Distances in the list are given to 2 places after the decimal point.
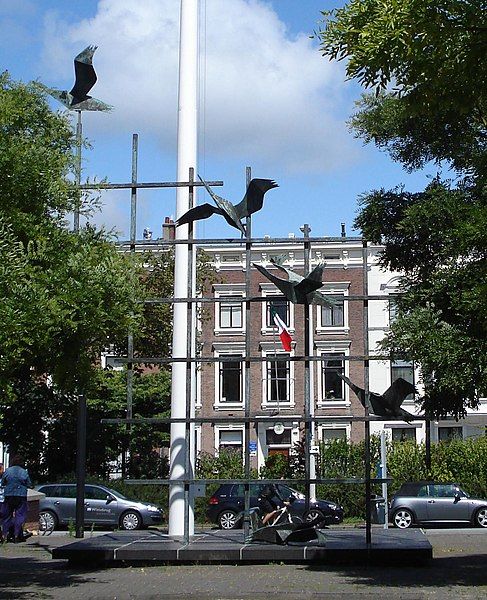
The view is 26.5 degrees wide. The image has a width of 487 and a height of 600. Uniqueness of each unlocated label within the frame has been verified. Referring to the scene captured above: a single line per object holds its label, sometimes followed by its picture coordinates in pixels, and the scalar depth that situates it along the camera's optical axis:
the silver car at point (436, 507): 30.75
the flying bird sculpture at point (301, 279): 15.66
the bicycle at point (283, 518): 16.17
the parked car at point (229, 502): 28.53
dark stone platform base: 14.78
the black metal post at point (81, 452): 19.22
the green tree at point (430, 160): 9.11
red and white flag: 23.69
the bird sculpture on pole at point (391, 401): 15.41
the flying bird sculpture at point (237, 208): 16.11
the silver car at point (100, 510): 29.50
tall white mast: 16.62
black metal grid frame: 15.24
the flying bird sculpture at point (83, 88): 16.84
